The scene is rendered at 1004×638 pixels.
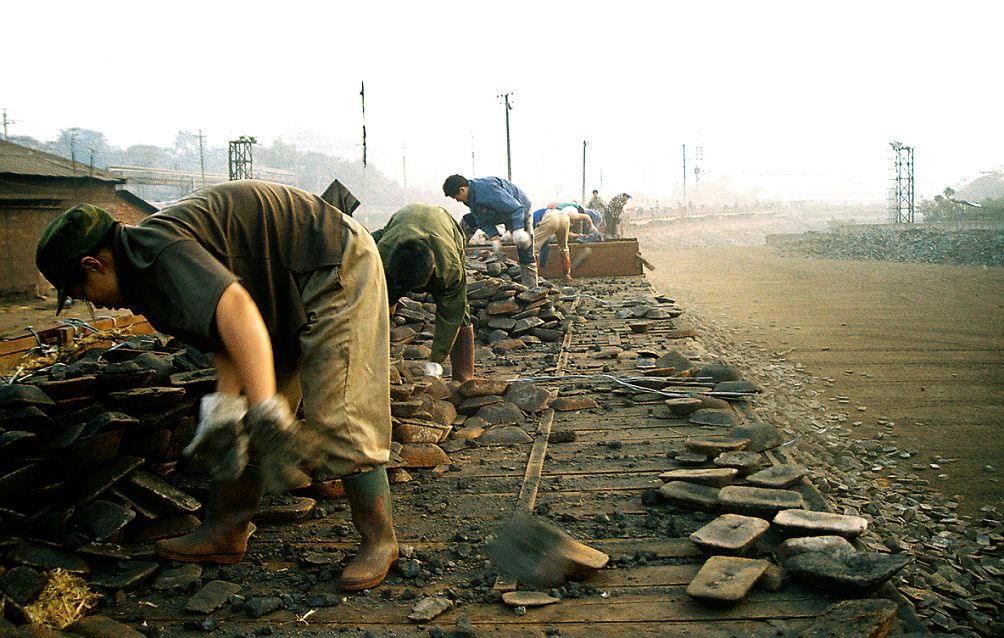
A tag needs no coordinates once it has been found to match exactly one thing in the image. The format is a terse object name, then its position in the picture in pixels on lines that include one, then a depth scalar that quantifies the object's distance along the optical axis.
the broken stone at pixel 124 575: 2.47
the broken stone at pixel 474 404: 4.71
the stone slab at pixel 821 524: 2.56
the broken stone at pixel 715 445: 3.57
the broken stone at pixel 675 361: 5.48
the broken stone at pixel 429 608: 2.25
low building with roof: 15.13
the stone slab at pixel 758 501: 2.80
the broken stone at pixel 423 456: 3.72
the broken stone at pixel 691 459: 3.52
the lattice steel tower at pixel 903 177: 42.97
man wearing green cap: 1.91
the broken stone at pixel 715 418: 4.15
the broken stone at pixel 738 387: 4.77
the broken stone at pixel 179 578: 2.49
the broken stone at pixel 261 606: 2.30
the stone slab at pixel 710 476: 3.19
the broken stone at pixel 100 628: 2.16
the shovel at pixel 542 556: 2.46
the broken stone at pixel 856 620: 1.96
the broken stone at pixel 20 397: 2.76
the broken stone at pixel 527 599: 2.31
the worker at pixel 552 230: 11.55
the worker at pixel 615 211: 21.30
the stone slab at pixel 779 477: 3.06
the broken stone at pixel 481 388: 4.85
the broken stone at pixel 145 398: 3.02
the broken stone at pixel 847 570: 2.20
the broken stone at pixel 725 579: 2.22
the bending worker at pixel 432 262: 4.45
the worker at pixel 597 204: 22.67
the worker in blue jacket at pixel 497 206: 7.98
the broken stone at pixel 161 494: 2.87
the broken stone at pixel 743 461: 3.33
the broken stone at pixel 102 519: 2.68
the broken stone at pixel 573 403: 4.79
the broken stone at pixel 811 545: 2.42
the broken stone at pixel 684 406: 4.43
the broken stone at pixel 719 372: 5.23
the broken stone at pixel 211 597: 2.33
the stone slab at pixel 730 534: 2.51
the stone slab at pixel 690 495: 3.00
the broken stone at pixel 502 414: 4.52
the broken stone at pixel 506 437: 4.16
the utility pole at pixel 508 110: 36.61
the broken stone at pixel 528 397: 4.73
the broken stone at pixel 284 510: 3.02
